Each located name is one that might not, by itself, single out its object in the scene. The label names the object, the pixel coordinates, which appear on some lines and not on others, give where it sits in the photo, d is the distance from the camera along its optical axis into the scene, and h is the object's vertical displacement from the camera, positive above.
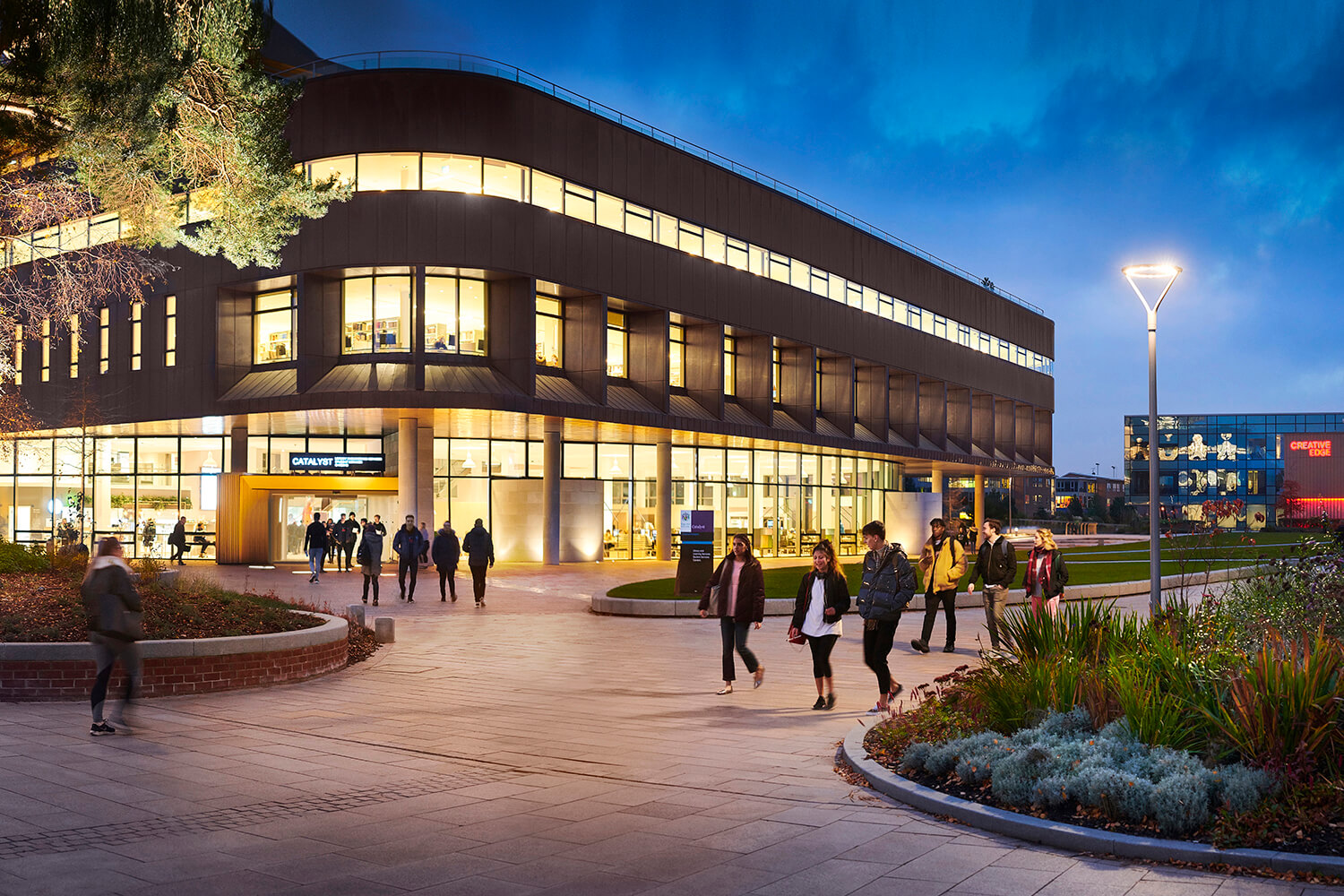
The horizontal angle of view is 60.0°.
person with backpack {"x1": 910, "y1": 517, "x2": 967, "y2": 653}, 16.66 -1.25
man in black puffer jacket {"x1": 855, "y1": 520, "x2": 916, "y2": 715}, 11.28 -1.07
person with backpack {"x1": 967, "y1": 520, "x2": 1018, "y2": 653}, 16.05 -1.15
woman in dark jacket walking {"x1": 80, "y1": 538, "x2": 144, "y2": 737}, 10.21 -1.08
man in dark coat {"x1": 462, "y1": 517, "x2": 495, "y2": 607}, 23.59 -1.32
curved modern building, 33.97 +4.43
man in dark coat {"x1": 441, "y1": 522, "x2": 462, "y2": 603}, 24.50 -1.29
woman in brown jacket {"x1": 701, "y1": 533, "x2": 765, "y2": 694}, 12.64 -1.21
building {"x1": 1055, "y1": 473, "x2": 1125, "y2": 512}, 161.65 -2.38
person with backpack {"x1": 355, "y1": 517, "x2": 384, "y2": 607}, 23.36 -1.26
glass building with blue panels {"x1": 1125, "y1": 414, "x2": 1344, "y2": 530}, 140.50 +3.69
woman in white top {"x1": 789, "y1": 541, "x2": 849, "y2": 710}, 11.47 -1.20
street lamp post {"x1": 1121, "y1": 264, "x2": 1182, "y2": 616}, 17.70 +1.65
